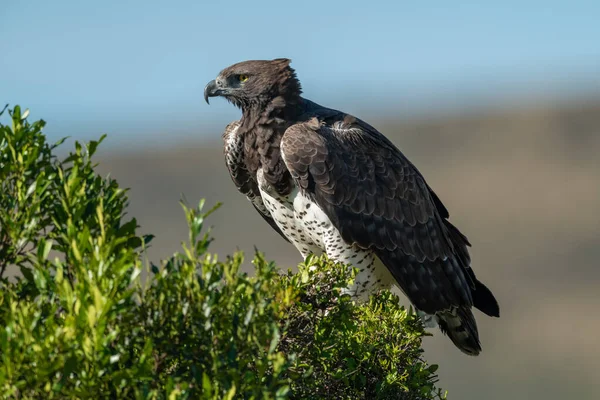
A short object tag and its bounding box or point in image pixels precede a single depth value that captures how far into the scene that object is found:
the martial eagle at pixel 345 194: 16.36
